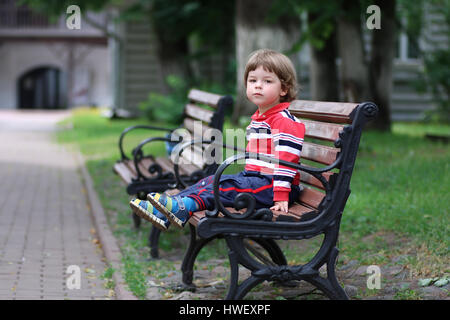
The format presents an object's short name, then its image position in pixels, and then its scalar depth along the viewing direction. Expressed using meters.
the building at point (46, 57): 34.91
